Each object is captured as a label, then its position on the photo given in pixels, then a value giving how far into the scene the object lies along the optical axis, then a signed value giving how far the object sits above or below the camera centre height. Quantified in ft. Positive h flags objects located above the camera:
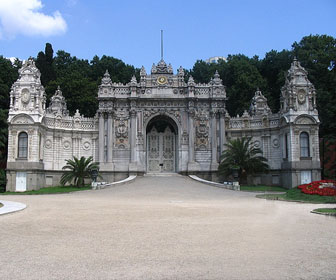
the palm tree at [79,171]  116.63 -1.71
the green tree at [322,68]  153.28 +42.02
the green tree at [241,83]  187.42 +40.33
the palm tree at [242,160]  120.57 +1.41
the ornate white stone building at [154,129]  122.93 +13.65
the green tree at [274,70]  184.95 +48.99
